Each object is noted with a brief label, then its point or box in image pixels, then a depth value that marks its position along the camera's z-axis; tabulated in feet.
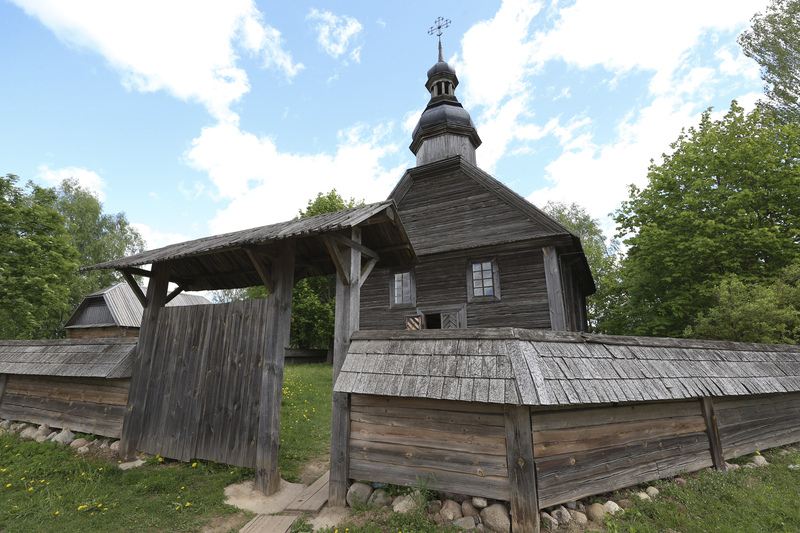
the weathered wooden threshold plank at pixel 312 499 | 15.69
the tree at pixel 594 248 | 77.41
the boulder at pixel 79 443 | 24.16
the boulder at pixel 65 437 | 25.16
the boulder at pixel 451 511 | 13.34
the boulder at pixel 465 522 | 12.95
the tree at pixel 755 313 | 30.78
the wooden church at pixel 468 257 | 37.37
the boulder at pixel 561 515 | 13.04
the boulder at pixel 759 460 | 18.84
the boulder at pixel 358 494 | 15.28
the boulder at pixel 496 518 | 12.73
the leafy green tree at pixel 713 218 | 41.09
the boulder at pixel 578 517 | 13.09
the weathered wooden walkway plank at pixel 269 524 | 14.15
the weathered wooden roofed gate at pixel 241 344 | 18.24
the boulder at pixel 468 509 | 13.48
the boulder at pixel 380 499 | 14.83
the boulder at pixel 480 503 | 13.50
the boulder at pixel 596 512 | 13.42
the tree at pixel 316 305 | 86.22
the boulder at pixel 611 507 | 13.60
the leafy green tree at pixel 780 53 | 52.21
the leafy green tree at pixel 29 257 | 47.85
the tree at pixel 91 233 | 86.38
